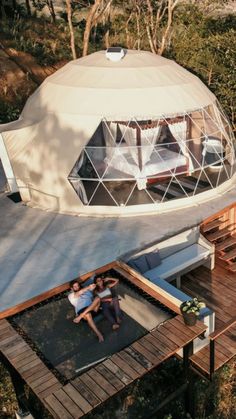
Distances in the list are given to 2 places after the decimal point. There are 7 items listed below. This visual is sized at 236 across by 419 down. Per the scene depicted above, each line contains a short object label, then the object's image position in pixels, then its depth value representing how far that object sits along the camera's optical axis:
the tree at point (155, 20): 28.31
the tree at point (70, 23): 27.35
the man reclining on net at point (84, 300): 9.66
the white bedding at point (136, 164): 14.37
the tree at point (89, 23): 24.92
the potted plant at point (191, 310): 9.10
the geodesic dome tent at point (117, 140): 14.32
